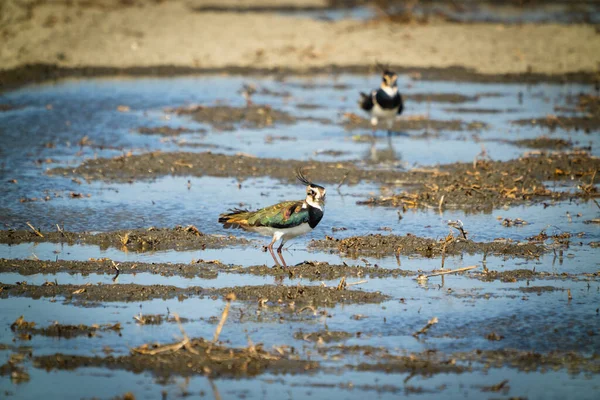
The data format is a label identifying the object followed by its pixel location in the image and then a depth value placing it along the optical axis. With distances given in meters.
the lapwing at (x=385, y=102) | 34.06
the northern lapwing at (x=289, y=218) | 19.19
